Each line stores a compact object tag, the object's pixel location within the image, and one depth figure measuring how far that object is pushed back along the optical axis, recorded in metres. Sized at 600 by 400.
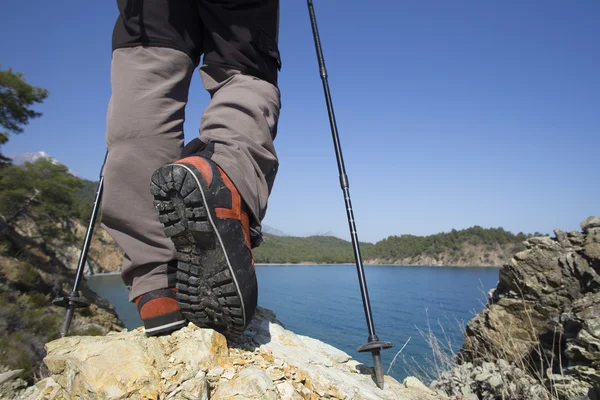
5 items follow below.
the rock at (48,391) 0.93
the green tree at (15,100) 14.23
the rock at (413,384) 1.34
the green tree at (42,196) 15.73
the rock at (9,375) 1.42
